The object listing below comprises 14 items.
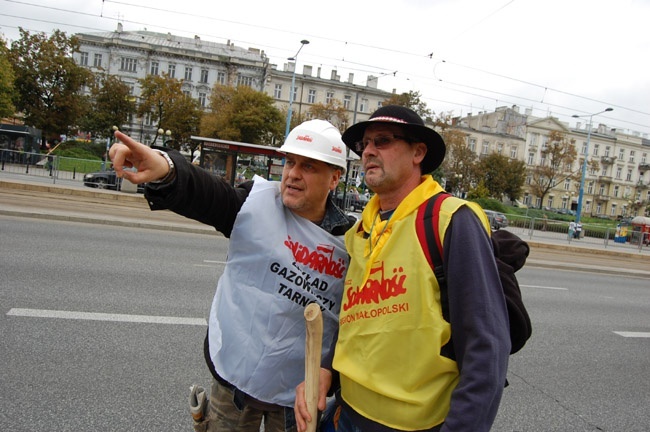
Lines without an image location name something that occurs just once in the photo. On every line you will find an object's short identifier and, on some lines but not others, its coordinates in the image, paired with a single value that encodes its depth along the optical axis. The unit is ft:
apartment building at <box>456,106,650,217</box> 244.42
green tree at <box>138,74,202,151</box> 160.15
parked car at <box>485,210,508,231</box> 93.23
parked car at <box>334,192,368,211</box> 92.82
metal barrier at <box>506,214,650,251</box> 84.45
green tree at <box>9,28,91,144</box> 139.74
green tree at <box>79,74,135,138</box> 161.99
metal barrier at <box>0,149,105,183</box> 68.08
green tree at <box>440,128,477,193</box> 172.86
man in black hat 4.77
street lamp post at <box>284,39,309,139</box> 92.99
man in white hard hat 6.37
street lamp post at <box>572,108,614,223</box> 127.03
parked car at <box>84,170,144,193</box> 69.31
